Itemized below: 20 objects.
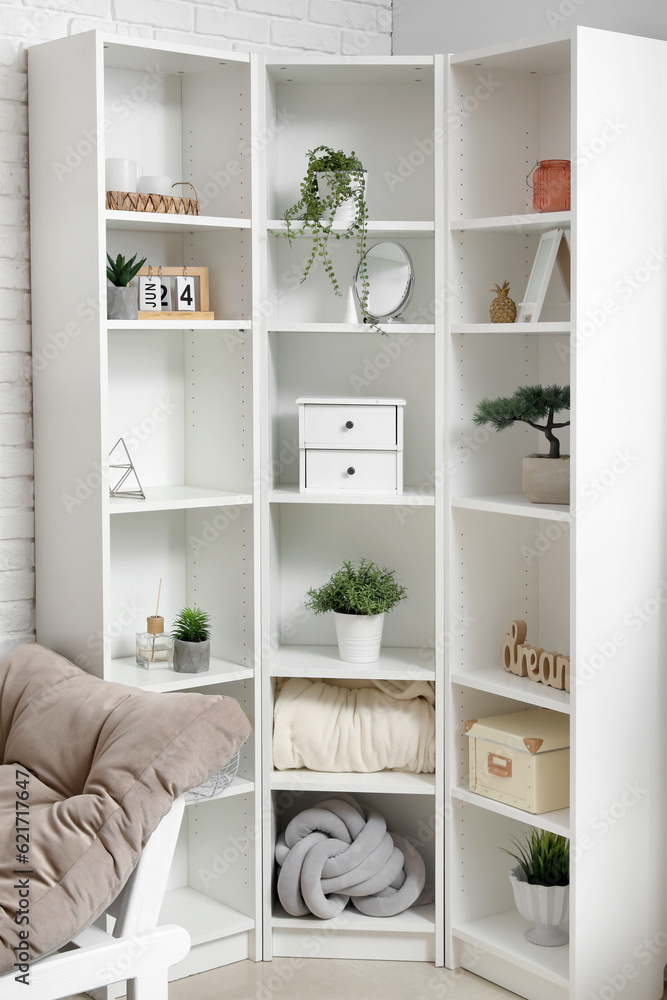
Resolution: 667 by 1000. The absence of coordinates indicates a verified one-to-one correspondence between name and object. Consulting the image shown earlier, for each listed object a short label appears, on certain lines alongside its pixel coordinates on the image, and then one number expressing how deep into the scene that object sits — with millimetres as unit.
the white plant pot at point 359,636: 2412
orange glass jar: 2146
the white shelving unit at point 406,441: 2096
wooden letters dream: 2186
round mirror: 2418
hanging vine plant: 2293
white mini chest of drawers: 2387
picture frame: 2154
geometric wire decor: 2293
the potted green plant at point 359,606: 2402
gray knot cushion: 2369
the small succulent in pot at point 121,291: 2186
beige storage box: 2186
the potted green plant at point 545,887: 2238
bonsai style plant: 2164
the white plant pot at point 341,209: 2334
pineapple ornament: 2268
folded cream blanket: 2400
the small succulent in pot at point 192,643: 2299
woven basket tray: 2188
